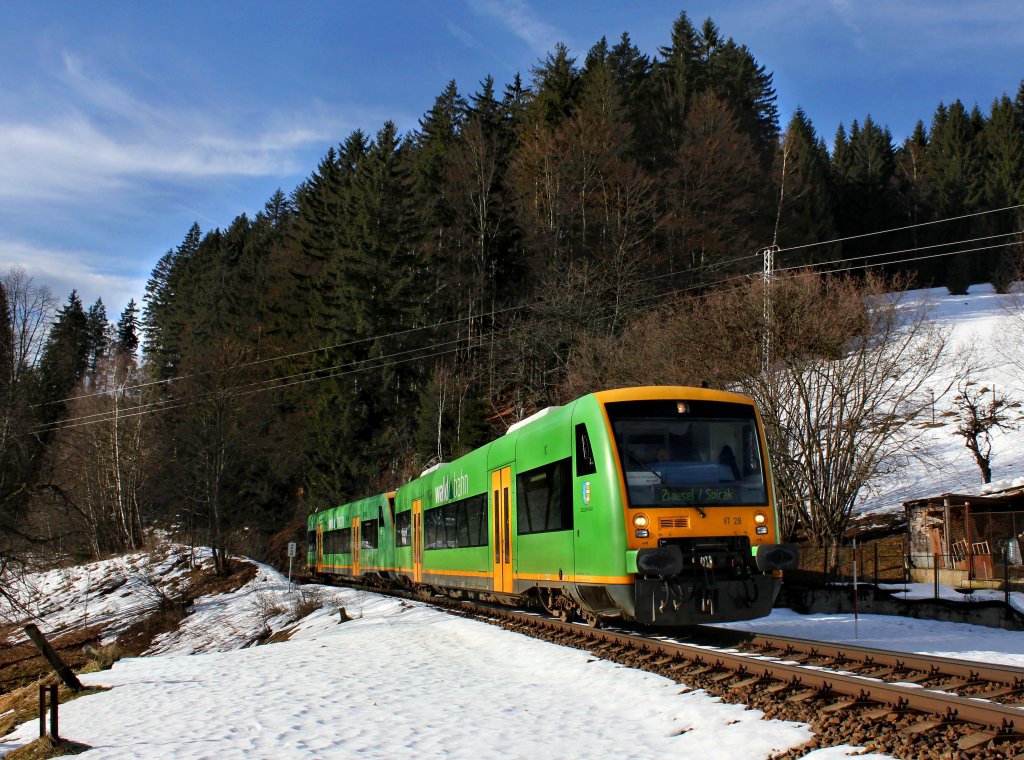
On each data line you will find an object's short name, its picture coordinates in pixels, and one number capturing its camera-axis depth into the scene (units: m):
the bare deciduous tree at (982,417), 29.69
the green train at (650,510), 10.37
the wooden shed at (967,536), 17.78
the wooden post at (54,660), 10.11
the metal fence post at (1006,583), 14.19
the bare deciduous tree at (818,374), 22.11
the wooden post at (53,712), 8.23
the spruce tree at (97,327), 93.98
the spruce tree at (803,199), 53.22
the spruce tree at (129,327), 110.94
